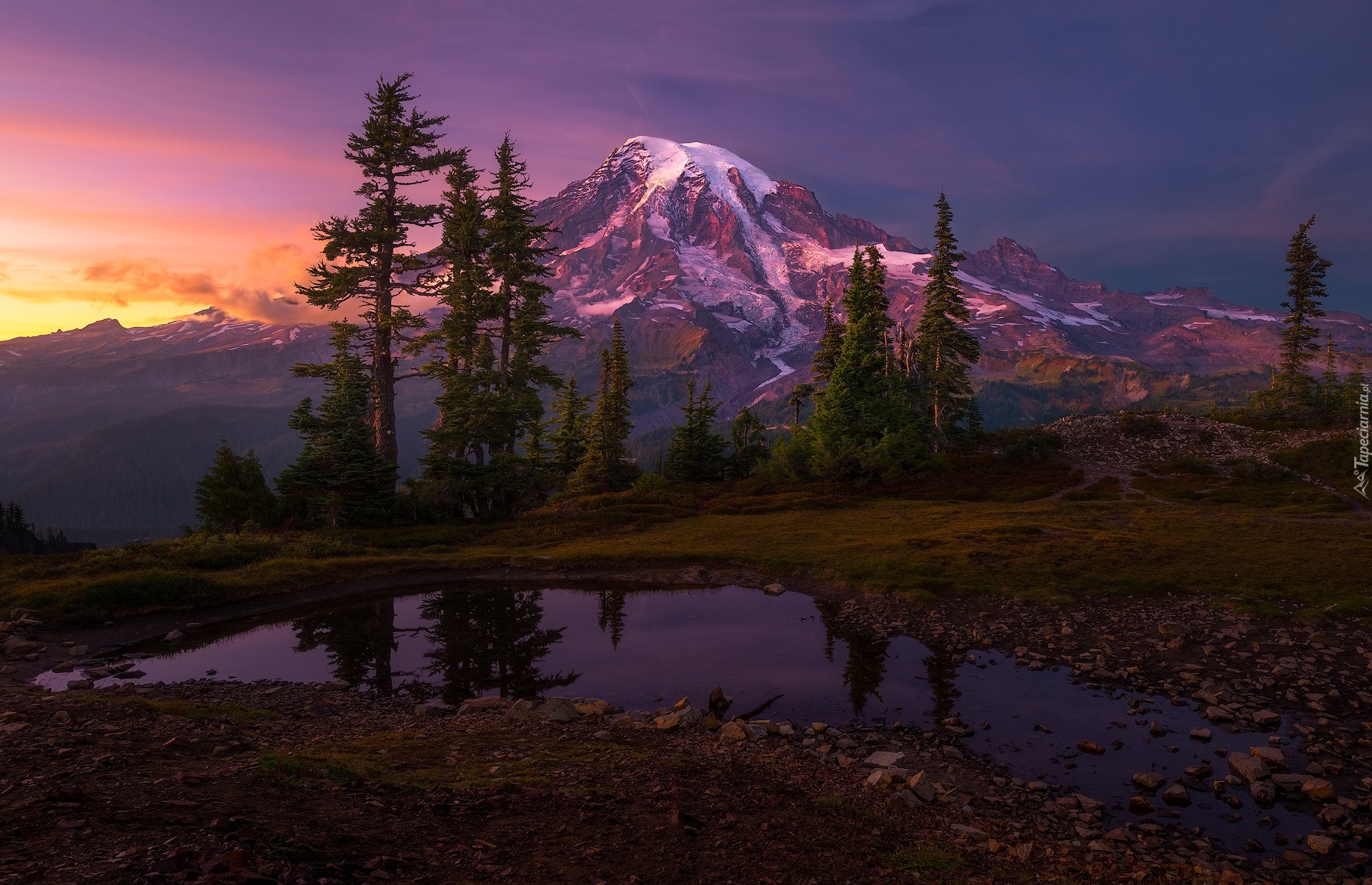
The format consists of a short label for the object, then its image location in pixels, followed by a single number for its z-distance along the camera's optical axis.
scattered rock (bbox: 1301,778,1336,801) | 10.75
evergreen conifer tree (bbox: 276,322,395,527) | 38.75
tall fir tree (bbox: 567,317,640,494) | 55.56
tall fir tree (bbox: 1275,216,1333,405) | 73.75
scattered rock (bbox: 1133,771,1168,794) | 11.43
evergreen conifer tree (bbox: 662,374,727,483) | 65.81
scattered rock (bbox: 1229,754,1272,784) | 11.41
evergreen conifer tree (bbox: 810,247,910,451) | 57.25
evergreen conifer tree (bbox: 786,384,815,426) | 71.61
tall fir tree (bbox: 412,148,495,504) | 44.69
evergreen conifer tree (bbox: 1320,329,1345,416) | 68.12
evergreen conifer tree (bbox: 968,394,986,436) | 76.00
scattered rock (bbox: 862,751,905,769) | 12.16
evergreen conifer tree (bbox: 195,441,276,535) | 38.91
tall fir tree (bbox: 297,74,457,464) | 42.28
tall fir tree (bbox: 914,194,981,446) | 67.19
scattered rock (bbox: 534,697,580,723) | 14.16
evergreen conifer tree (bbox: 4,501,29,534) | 125.56
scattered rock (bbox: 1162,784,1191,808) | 11.02
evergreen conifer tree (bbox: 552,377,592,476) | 62.03
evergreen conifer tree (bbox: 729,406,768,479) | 68.06
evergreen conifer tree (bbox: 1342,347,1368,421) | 60.45
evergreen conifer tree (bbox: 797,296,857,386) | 69.25
